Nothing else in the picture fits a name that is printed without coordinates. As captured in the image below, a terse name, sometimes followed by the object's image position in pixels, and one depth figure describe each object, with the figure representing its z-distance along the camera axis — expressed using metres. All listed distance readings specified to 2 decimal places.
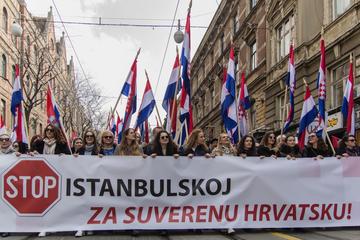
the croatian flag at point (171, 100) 10.45
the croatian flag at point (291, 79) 12.11
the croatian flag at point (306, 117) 10.56
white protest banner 7.09
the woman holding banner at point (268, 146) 8.55
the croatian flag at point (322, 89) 11.42
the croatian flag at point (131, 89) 11.42
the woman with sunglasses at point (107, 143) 8.15
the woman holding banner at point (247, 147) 8.11
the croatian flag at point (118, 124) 19.96
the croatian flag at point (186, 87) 10.47
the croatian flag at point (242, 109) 13.20
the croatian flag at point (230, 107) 10.78
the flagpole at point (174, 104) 10.30
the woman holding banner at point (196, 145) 7.98
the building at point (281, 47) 16.91
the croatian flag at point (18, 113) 9.89
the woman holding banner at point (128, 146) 7.65
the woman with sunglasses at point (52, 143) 7.95
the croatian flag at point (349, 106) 11.29
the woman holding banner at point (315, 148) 9.03
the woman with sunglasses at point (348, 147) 8.88
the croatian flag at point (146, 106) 10.88
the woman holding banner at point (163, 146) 7.62
